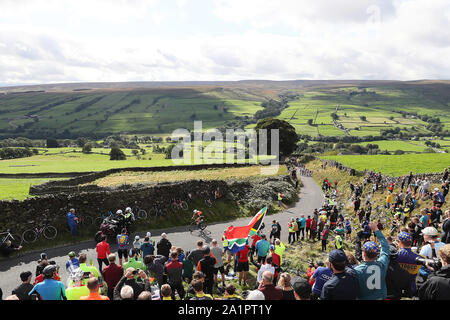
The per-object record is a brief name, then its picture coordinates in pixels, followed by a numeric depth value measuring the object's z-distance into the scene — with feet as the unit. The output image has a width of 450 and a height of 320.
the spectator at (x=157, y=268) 30.83
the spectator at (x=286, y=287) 21.31
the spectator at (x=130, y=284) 23.13
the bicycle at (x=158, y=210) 70.79
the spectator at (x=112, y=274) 28.56
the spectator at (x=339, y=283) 16.92
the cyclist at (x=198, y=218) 67.31
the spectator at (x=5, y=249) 47.29
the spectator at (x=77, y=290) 22.65
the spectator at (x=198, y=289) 20.11
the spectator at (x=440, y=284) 15.72
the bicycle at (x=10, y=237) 50.69
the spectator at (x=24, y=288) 23.97
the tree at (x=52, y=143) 339.36
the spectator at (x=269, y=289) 20.65
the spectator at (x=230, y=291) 20.30
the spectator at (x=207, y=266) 29.66
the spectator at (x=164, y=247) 37.86
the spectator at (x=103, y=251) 39.10
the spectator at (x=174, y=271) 28.76
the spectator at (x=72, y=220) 56.69
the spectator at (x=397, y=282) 19.57
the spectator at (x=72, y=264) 32.17
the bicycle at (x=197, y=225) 67.36
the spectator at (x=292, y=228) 58.18
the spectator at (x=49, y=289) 22.35
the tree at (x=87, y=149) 261.89
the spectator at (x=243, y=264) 37.68
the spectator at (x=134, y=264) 30.58
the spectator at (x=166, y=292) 21.06
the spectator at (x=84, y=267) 29.01
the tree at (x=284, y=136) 209.77
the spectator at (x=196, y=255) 34.06
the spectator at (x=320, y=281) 22.35
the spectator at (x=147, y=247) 37.65
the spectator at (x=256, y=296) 18.17
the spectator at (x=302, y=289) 20.38
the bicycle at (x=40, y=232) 53.21
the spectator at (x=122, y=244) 42.09
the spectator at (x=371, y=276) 17.85
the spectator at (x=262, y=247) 39.81
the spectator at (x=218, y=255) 34.60
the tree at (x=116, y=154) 224.39
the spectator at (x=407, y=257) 22.04
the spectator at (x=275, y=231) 52.81
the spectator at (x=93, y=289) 19.98
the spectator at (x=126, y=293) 19.54
